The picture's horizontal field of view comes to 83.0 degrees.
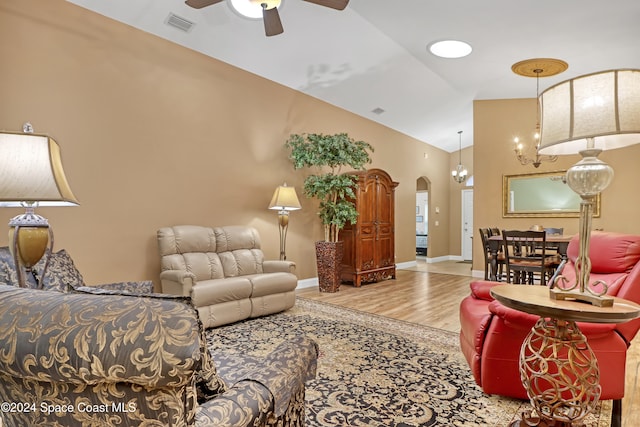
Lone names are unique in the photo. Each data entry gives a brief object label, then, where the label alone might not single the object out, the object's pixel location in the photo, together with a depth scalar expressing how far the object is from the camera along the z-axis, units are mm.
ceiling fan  2811
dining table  4613
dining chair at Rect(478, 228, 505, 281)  5124
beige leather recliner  3551
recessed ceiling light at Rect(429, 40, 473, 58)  4688
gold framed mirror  6324
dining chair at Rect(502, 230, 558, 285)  4277
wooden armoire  6094
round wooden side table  1445
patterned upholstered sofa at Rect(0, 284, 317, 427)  681
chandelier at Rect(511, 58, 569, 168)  4902
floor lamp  4996
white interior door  9984
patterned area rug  2012
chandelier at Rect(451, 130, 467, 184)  8547
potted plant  5371
